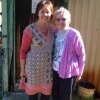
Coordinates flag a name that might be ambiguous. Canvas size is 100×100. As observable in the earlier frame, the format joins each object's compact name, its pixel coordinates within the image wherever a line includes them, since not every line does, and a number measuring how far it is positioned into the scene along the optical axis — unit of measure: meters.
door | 2.14
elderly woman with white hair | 1.64
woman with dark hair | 1.65
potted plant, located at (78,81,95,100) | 2.32
